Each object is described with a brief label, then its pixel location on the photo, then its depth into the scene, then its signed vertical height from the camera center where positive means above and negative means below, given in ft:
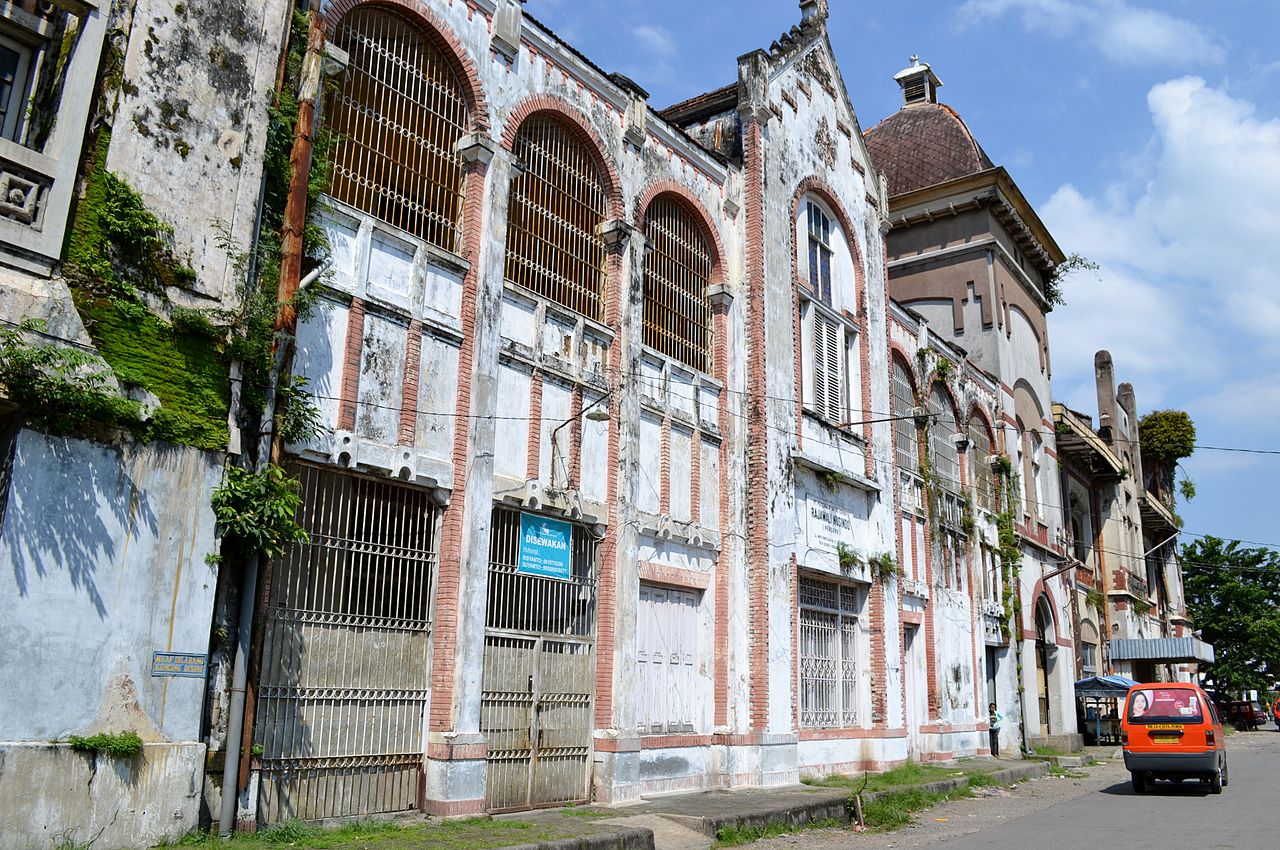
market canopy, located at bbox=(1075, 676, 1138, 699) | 95.69 +1.33
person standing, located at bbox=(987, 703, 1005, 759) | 77.15 -2.37
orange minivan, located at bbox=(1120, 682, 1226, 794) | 52.95 -1.80
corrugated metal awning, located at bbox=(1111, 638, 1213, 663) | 108.17 +5.57
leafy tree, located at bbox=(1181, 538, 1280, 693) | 163.94 +15.68
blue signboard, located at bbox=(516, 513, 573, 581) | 39.65 +5.38
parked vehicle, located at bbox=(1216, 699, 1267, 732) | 153.79 -1.54
